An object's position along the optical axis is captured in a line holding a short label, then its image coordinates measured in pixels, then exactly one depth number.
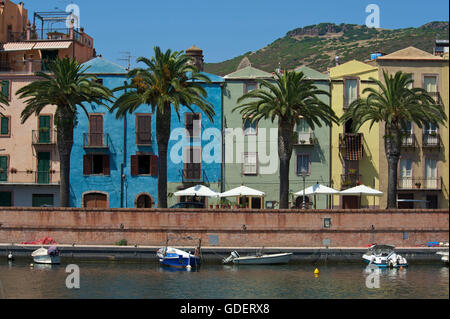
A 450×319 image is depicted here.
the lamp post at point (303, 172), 69.55
